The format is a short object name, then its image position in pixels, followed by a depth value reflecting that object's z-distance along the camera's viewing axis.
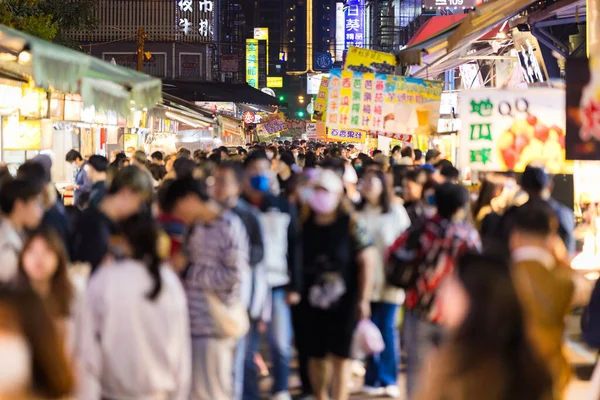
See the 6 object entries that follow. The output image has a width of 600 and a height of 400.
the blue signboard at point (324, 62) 121.40
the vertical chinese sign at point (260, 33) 116.81
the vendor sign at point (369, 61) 19.06
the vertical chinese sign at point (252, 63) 97.50
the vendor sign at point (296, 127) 99.09
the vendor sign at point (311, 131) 60.25
